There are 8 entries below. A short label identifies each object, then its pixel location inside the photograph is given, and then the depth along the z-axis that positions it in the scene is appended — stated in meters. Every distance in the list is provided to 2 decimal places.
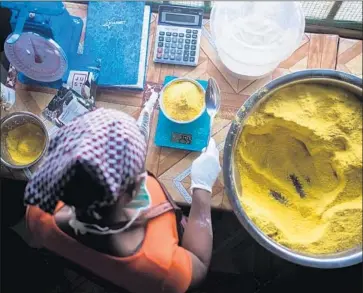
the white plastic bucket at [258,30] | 1.25
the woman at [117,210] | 0.86
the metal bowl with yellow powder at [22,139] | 1.40
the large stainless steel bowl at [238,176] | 1.14
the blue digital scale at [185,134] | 1.40
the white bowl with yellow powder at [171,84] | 1.36
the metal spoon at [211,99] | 1.38
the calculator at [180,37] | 1.46
